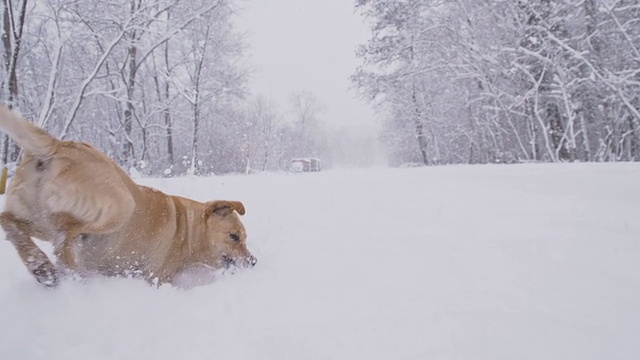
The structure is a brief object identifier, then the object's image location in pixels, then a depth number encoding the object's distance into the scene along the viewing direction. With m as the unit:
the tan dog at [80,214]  2.11
